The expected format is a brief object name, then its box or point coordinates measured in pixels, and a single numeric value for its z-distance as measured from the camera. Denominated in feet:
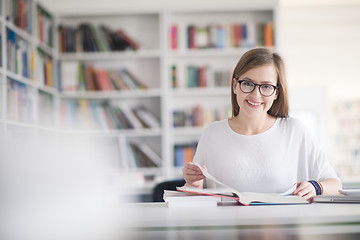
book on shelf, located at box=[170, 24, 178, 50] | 14.26
